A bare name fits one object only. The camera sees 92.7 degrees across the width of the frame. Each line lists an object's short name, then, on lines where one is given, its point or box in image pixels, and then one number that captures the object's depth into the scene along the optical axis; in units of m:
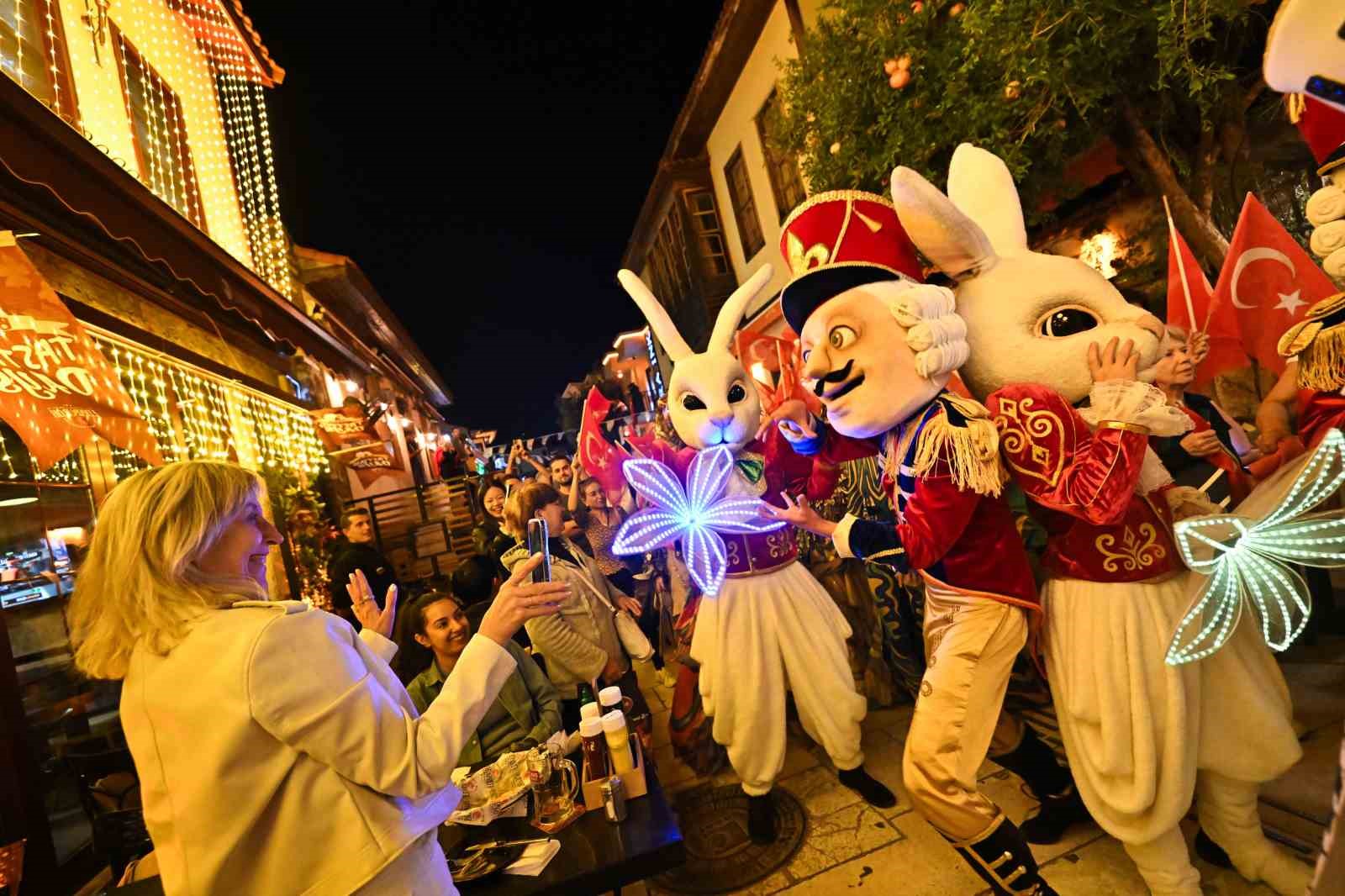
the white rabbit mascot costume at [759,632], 3.13
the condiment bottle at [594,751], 2.54
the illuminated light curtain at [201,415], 5.35
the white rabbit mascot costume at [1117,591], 1.99
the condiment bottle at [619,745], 2.55
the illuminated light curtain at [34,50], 4.53
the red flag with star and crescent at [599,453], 4.02
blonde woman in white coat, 1.46
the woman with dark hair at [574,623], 4.10
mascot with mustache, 2.08
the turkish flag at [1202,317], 2.99
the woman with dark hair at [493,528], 5.76
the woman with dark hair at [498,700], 3.26
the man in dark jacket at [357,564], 5.36
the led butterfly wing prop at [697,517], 3.10
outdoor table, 2.12
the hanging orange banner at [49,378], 3.00
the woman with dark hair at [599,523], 5.24
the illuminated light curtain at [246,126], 8.14
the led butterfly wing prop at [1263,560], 1.65
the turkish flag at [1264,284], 2.82
